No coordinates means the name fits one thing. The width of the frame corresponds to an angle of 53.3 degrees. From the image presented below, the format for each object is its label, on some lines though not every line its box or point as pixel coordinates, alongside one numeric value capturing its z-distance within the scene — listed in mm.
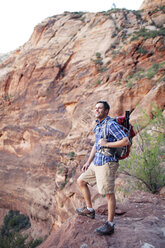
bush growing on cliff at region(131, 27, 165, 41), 11609
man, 2164
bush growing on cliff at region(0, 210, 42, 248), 12797
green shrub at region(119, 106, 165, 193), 4242
